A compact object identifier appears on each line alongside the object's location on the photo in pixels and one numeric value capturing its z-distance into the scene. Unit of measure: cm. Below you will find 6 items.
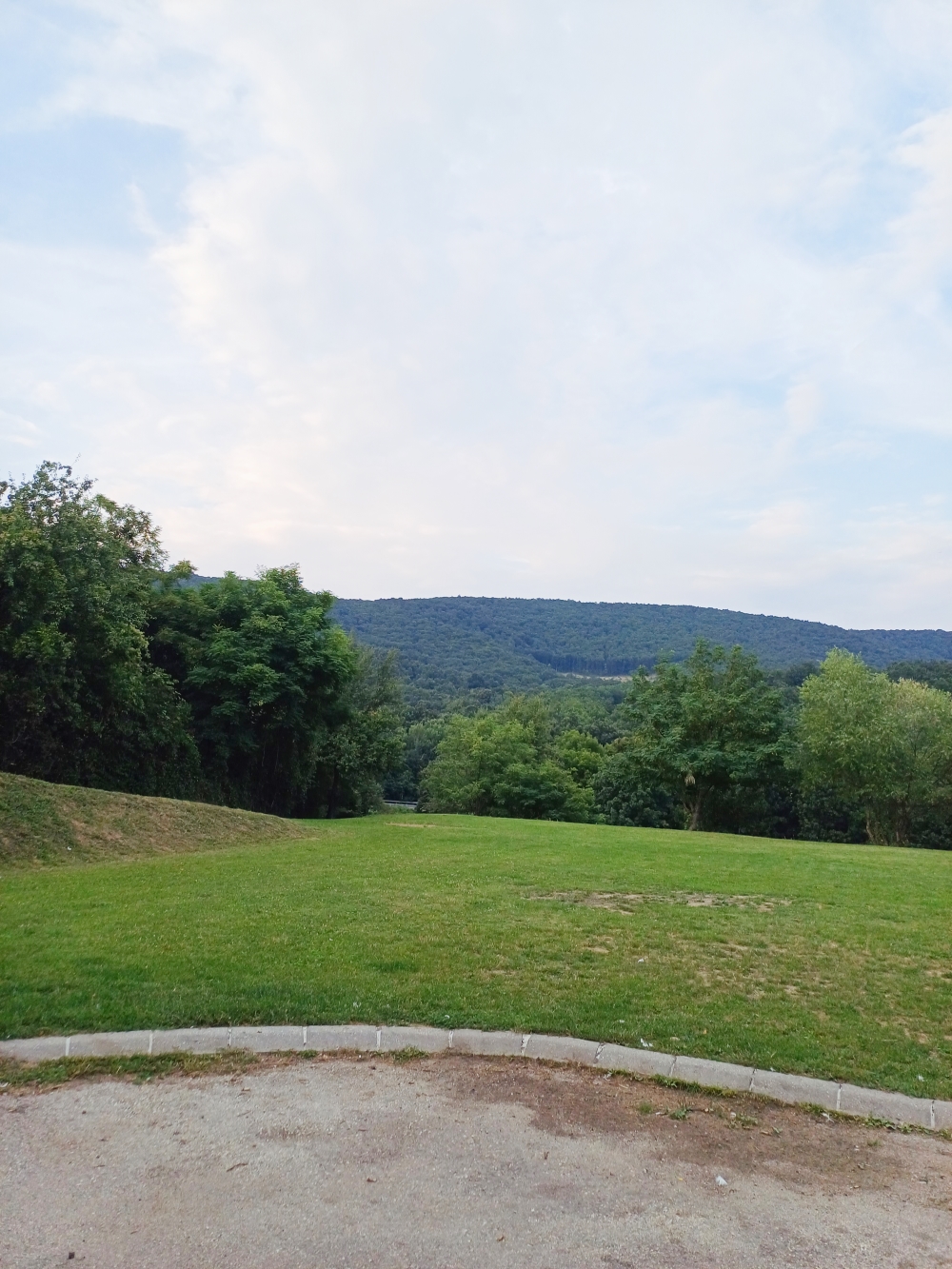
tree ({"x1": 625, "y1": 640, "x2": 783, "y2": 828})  3853
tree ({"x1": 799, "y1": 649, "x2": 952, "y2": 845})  3566
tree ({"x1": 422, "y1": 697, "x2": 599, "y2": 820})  4872
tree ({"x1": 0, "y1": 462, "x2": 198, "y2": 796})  2077
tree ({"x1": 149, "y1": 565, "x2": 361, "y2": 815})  3019
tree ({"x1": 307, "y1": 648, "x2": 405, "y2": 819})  3712
